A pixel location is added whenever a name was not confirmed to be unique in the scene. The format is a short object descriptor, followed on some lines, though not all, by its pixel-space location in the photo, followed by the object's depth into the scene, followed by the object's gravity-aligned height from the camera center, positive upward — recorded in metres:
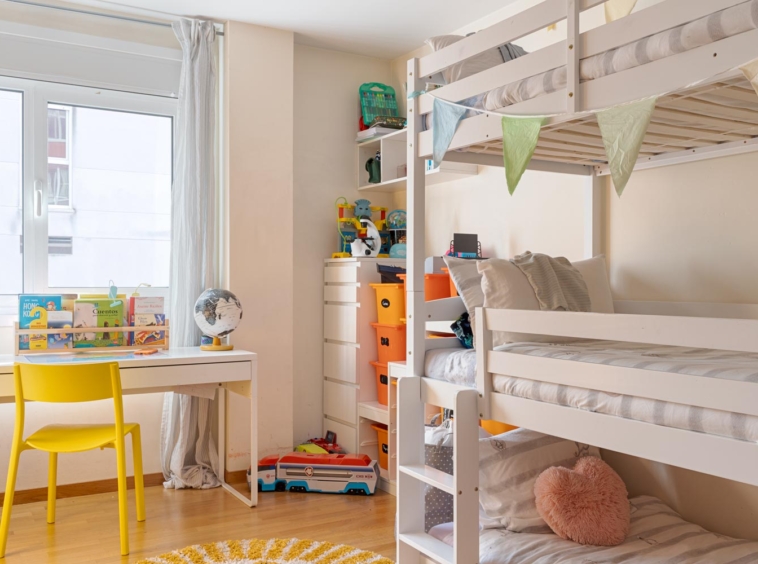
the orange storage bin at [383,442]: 3.76 -0.84
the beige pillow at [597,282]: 2.69 +0.00
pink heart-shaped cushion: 2.37 -0.75
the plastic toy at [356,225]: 4.10 +0.33
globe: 3.48 -0.15
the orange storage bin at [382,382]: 3.75 -0.52
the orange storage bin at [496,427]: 3.05 -0.61
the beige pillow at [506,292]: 2.36 -0.03
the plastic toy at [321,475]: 3.56 -0.95
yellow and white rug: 2.67 -1.02
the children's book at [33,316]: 3.27 -0.15
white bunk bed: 1.58 -0.09
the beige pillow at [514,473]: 2.50 -0.68
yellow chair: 2.74 -0.44
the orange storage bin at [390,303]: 3.63 -0.10
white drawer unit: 3.85 -0.32
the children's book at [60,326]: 3.33 -0.20
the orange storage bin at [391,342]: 3.68 -0.31
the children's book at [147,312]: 3.52 -0.14
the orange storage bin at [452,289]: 3.30 -0.03
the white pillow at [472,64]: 2.27 +0.69
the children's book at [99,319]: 3.38 -0.17
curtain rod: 3.48 +1.34
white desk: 3.15 -0.41
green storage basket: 4.22 +1.06
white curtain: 3.68 +0.19
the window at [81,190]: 3.55 +0.48
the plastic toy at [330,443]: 3.98 -0.89
